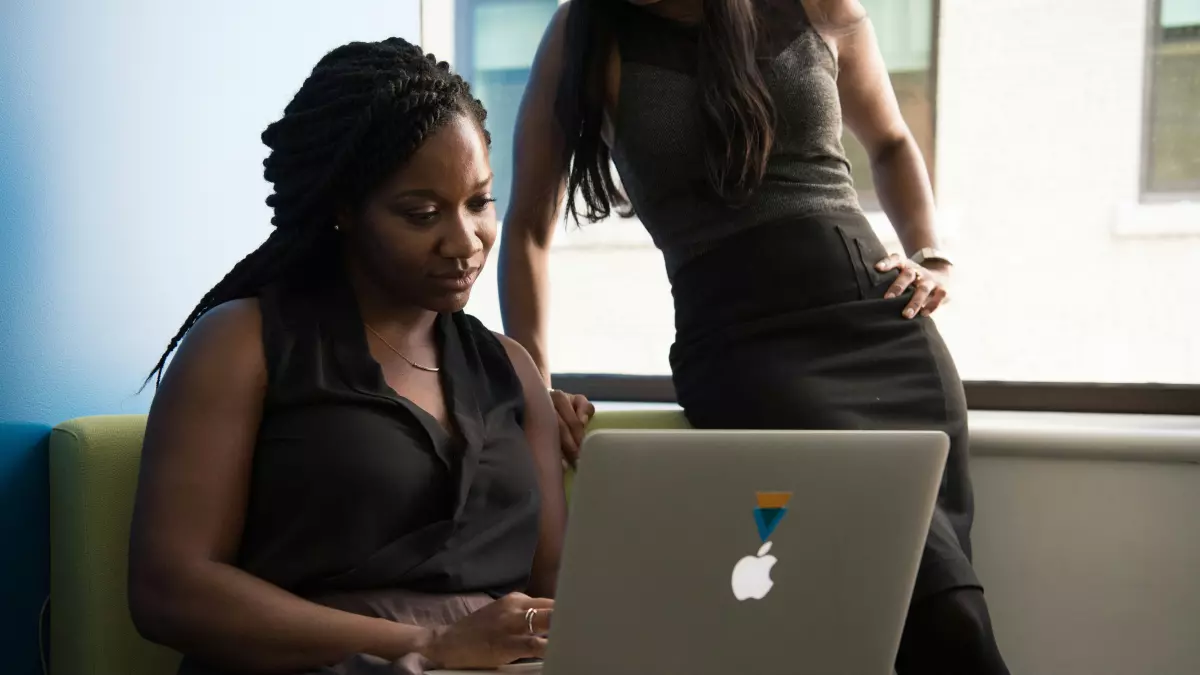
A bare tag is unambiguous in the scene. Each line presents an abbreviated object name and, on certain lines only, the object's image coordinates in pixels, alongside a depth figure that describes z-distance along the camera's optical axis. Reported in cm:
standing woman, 158
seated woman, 119
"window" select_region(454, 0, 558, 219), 298
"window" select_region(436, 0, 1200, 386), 253
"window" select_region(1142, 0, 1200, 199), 248
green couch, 143
